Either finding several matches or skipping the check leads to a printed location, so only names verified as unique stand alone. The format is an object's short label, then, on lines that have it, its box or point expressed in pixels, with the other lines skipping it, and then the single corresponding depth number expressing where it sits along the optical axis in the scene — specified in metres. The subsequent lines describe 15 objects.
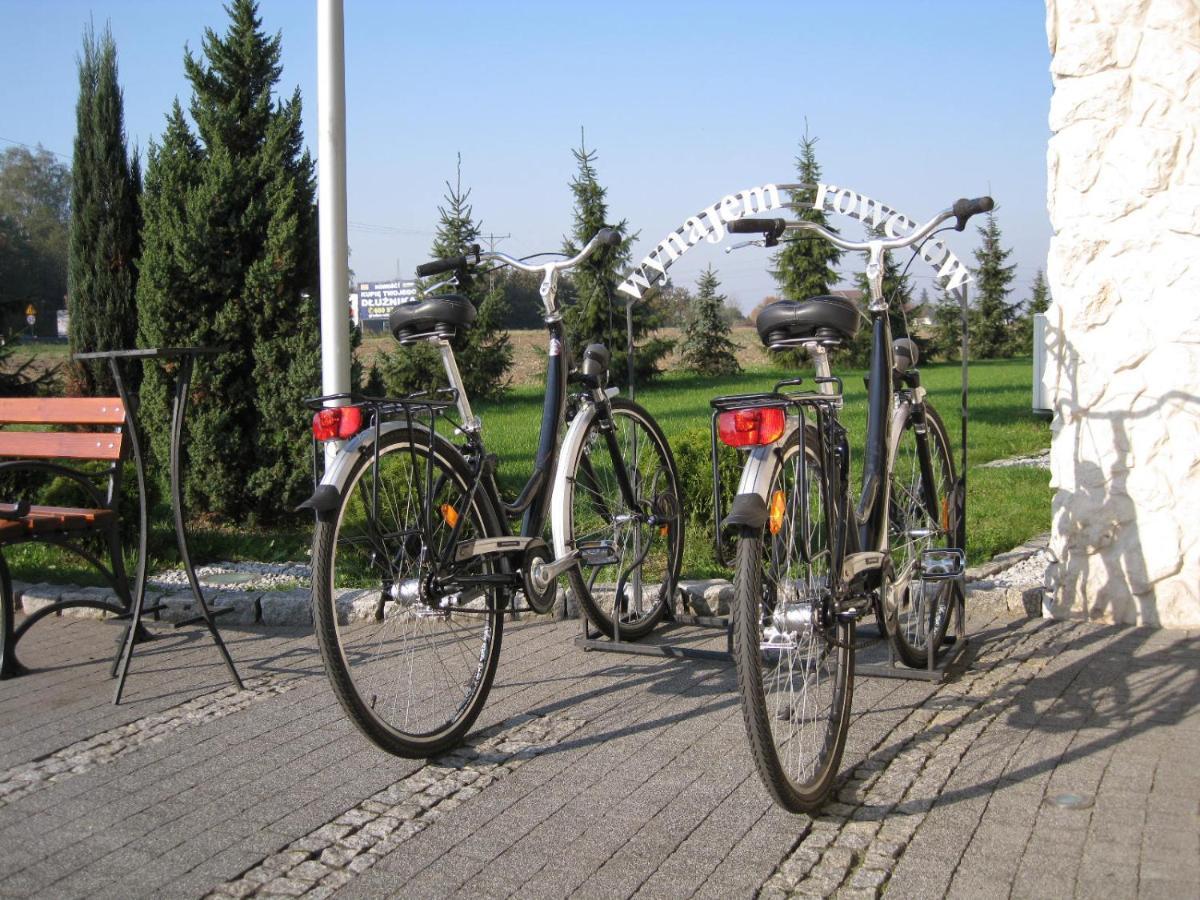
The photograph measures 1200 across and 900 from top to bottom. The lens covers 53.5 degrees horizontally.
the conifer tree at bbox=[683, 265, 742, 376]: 30.39
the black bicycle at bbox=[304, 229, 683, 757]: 3.71
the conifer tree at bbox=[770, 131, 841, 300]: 31.14
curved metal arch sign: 4.76
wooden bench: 4.98
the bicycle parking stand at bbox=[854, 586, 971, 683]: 4.54
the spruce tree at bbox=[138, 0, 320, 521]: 8.37
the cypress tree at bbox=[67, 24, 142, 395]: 10.91
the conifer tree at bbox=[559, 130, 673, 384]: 22.56
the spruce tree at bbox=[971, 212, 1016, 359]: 43.81
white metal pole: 6.10
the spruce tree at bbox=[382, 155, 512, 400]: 19.83
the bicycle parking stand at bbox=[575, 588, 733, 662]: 4.85
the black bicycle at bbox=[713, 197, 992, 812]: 3.16
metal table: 4.60
